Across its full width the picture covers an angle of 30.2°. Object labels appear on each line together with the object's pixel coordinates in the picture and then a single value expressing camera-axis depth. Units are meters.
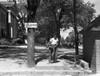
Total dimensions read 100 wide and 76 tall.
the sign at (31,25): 9.68
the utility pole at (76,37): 11.32
